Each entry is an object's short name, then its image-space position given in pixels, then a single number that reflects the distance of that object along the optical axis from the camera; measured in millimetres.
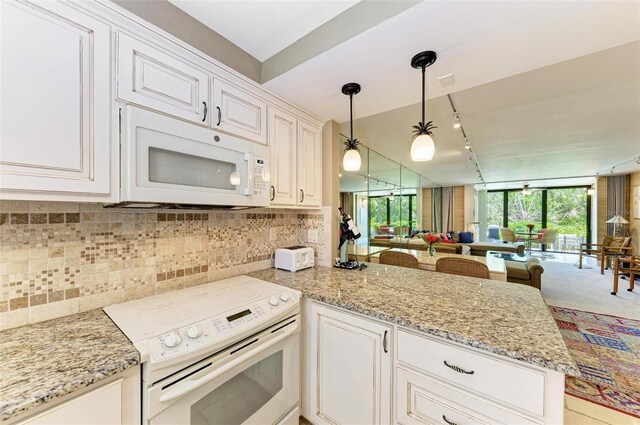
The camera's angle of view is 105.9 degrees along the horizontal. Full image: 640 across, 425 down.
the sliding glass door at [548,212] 8250
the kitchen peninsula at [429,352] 885
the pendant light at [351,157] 1745
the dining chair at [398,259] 2618
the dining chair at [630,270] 3990
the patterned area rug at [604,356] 1840
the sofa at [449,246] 4665
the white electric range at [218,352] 922
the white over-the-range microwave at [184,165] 1043
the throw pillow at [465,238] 7031
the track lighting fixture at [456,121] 2604
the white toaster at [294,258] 2002
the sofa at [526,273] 3389
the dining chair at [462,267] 2182
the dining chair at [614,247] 5285
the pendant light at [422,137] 1306
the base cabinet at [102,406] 712
